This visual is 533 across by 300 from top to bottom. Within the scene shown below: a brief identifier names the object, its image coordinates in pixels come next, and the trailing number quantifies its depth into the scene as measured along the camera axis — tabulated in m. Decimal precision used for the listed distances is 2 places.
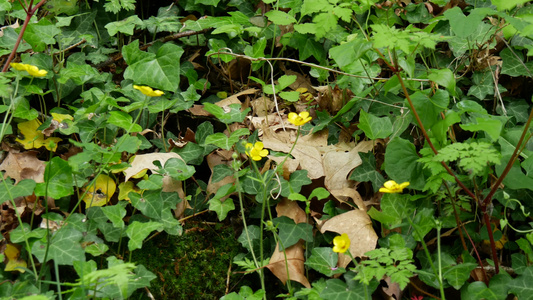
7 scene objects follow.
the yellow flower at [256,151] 2.10
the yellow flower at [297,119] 1.99
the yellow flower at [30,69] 1.89
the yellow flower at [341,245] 1.68
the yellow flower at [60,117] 2.49
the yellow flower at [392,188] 1.73
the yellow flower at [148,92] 1.86
